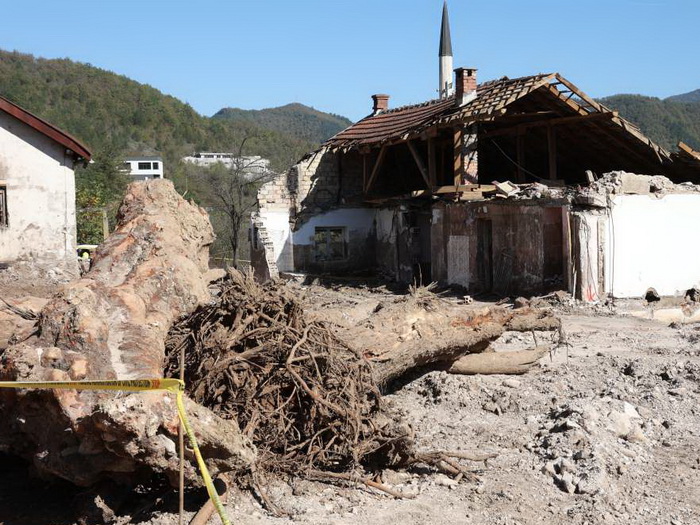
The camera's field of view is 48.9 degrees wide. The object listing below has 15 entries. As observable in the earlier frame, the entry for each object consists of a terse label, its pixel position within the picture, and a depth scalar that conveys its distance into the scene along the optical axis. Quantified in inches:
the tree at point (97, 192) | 1075.9
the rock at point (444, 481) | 241.0
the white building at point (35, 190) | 700.7
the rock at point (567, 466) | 248.7
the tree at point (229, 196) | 1181.1
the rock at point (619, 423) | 284.0
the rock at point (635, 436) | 283.6
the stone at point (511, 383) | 350.6
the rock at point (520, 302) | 544.1
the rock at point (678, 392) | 332.5
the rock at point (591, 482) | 235.6
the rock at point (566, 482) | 238.7
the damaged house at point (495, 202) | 614.5
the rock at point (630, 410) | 300.7
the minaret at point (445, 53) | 1363.4
